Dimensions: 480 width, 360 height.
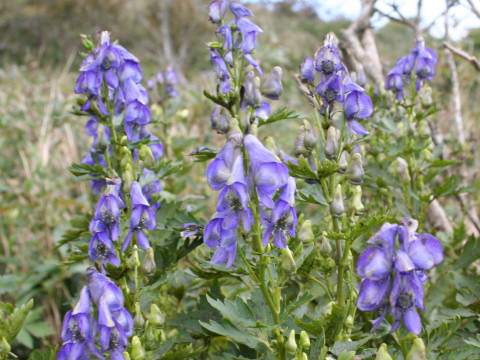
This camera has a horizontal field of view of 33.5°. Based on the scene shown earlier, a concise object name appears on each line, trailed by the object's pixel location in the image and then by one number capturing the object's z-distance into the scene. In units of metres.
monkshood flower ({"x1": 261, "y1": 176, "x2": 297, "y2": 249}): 0.38
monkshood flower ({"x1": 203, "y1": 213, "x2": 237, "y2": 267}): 0.38
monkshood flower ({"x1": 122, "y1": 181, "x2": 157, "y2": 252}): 0.45
